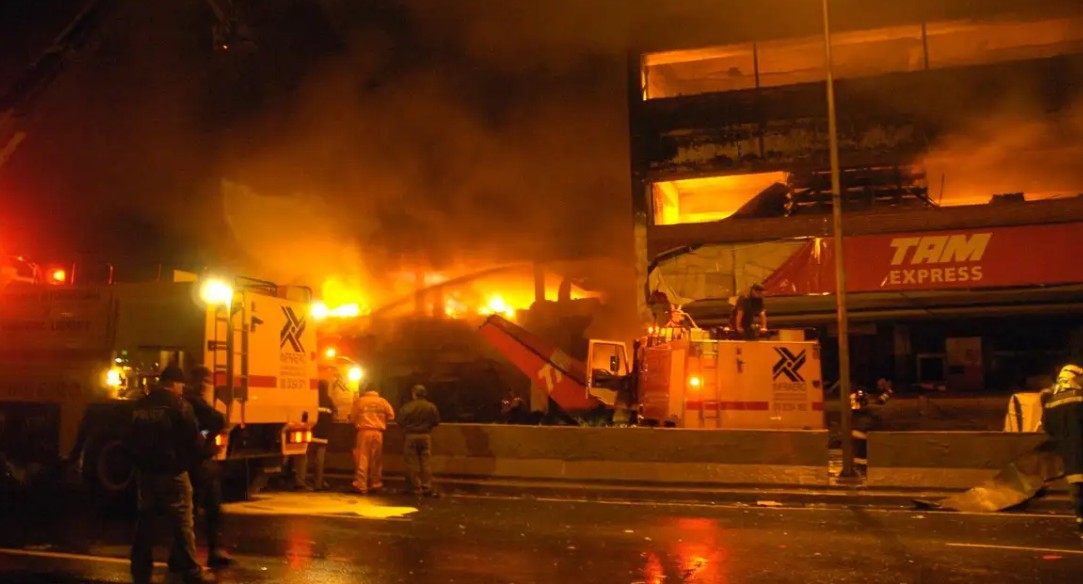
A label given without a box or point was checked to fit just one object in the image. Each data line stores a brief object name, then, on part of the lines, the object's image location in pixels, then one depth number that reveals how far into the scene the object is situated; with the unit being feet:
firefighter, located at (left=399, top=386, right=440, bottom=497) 35.22
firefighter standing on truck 39.96
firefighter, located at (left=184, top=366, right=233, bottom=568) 19.94
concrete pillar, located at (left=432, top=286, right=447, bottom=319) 67.21
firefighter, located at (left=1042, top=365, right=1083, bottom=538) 22.06
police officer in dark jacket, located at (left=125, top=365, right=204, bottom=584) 16.55
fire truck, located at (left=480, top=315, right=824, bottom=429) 38.58
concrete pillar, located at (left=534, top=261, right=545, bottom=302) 65.82
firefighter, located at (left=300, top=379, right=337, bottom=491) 36.11
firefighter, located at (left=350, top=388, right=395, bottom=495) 35.88
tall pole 37.99
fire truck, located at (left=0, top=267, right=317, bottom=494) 29.91
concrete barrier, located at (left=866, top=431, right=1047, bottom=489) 35.47
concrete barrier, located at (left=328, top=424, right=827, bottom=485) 37.52
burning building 51.65
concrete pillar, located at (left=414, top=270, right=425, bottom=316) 67.56
